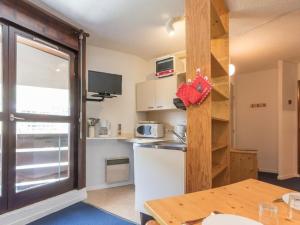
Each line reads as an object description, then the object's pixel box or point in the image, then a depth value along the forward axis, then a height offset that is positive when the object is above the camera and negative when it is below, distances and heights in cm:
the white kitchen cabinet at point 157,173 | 212 -56
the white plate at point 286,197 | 108 -39
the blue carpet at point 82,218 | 248 -115
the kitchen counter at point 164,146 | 209 -28
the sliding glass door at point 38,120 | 243 -3
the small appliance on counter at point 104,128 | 377 -19
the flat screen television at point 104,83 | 347 +55
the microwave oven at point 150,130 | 387 -22
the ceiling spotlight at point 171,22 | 276 +118
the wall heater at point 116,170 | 381 -90
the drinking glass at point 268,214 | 87 -39
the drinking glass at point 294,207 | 93 -39
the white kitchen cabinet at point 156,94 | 371 +41
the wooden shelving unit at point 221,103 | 260 +18
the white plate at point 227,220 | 84 -39
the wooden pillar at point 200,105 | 192 +11
